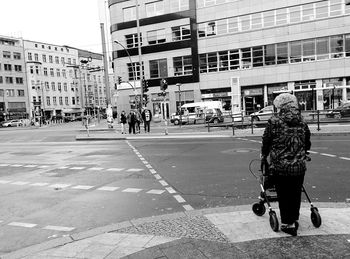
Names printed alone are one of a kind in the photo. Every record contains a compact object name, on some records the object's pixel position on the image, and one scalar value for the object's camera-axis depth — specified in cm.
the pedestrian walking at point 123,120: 2750
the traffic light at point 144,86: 3206
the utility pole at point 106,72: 3224
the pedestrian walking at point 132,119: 2670
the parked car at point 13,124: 7275
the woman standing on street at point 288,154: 456
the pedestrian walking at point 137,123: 2752
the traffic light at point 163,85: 2727
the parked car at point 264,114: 2555
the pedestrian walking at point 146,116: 2652
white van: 3256
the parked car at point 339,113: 2408
